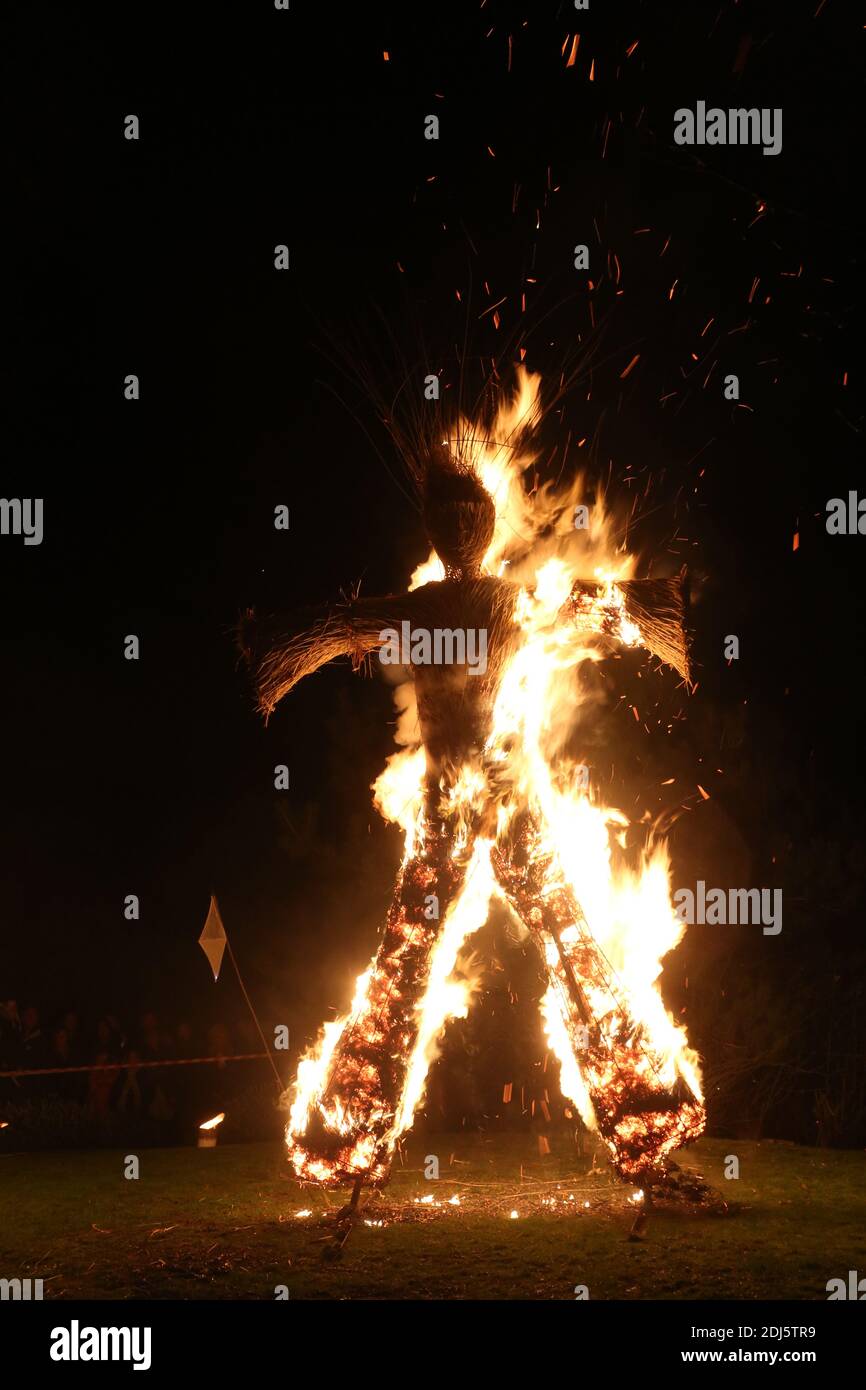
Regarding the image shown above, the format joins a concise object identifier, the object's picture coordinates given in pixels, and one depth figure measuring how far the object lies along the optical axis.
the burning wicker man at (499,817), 5.86
